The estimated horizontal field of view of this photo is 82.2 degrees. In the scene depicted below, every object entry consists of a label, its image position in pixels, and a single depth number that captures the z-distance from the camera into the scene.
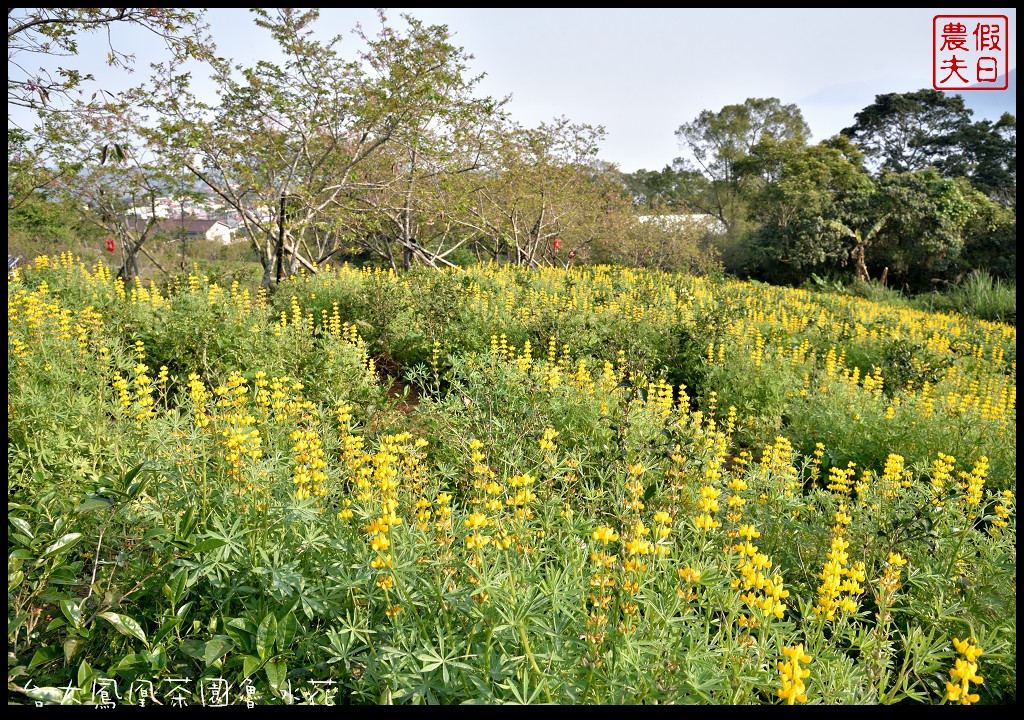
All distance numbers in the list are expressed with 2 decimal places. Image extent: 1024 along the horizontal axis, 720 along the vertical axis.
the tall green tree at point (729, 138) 27.41
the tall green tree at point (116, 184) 5.29
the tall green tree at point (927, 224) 17.22
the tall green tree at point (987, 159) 20.62
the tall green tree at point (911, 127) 23.83
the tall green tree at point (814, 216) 17.97
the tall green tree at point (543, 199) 12.13
